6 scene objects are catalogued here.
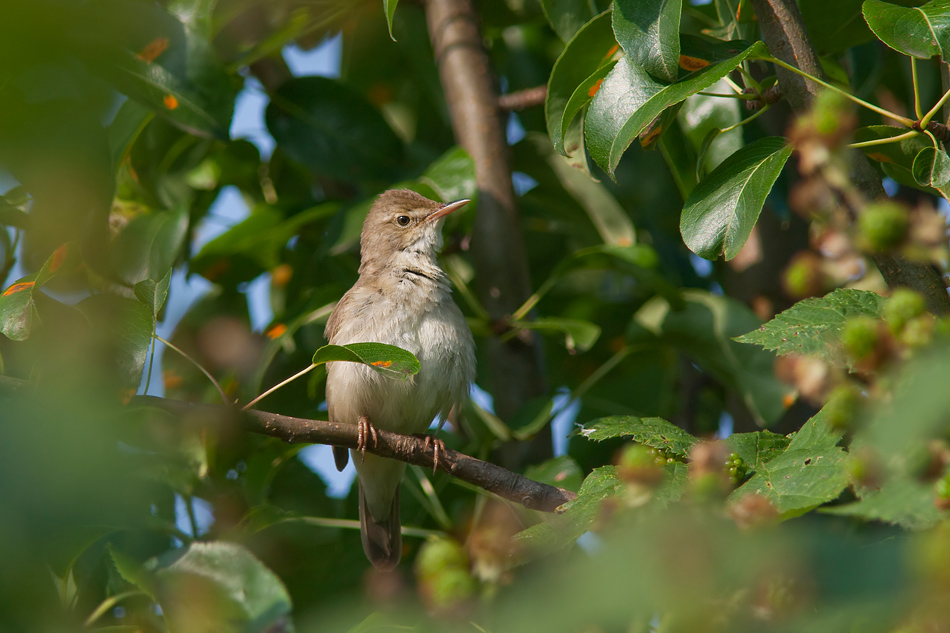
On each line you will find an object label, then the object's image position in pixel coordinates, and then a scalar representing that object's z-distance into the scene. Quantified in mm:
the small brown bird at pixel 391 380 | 9242
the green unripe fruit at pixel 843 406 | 2602
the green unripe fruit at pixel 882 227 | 2418
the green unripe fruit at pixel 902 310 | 2547
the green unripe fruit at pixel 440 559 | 2520
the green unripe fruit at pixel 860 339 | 2488
